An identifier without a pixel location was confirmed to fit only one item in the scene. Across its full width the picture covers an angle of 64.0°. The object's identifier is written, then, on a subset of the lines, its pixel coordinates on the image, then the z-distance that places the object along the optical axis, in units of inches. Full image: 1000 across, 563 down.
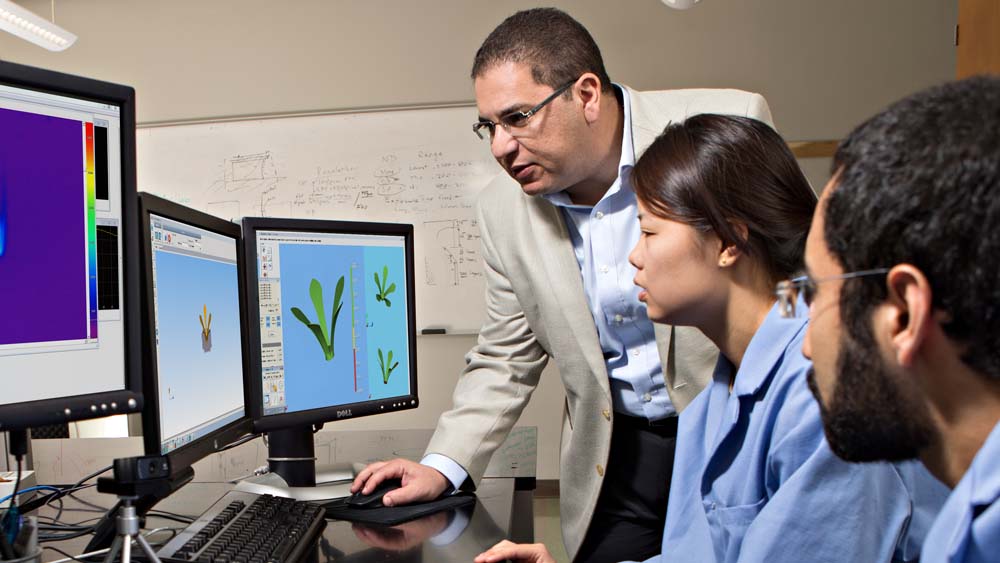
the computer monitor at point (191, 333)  38.4
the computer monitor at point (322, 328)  53.6
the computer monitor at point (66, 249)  30.8
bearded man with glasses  20.5
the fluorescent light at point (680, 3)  101.1
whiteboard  153.1
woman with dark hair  32.8
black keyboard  36.1
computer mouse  48.5
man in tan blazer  56.9
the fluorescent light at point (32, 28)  117.4
